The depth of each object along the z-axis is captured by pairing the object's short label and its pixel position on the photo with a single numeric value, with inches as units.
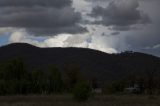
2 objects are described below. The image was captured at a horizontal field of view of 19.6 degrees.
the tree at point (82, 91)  2984.7
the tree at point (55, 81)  5280.5
